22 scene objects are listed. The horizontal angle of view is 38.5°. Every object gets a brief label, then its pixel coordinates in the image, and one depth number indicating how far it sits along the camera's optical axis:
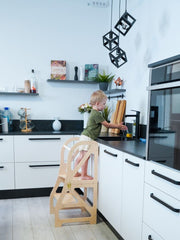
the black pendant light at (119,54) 2.73
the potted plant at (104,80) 3.58
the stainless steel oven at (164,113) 1.44
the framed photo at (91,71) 3.71
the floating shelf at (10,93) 3.44
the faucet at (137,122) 2.62
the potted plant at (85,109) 3.49
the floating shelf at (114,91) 3.12
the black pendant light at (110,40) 2.78
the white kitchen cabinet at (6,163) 3.13
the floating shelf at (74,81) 3.55
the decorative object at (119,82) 3.16
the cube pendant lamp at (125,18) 2.49
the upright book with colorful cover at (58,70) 3.58
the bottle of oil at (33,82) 3.50
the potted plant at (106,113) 3.52
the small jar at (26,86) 3.46
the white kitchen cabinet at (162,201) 1.40
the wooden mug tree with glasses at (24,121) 3.48
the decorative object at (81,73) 3.64
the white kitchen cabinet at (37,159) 3.19
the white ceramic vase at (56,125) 3.59
